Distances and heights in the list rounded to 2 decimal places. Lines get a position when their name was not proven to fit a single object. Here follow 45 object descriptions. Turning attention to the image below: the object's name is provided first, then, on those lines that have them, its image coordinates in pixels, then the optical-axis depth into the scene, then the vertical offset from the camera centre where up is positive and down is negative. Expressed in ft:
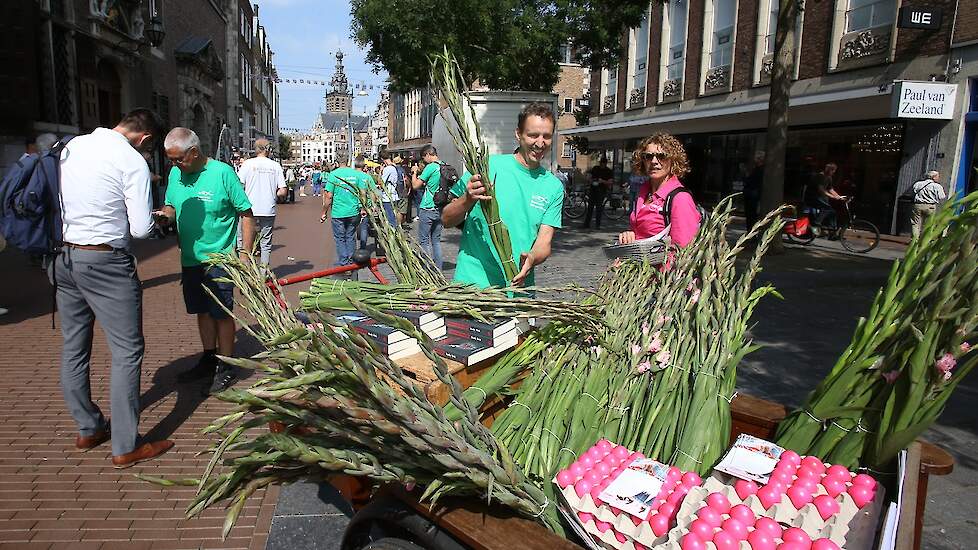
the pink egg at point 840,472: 5.44 -2.48
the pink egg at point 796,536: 4.66 -2.61
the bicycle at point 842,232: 41.32 -2.96
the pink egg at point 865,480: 5.26 -2.47
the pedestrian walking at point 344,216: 26.18 -1.65
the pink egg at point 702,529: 4.66 -2.57
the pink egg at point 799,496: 5.17 -2.56
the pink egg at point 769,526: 4.76 -2.60
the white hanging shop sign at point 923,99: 42.27 +6.24
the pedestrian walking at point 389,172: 37.84 +0.35
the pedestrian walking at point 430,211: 29.86 -1.58
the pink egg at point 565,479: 5.43 -2.58
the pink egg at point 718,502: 4.99 -2.54
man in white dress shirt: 10.88 -1.66
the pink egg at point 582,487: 5.21 -2.55
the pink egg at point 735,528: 4.70 -2.58
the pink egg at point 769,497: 5.23 -2.59
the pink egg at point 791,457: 5.70 -2.48
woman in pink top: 12.13 -0.18
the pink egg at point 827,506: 5.10 -2.60
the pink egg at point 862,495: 5.16 -2.53
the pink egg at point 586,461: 5.61 -2.51
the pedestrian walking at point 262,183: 27.14 -0.38
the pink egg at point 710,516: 4.77 -2.54
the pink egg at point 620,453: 5.79 -2.51
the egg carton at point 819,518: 4.92 -2.68
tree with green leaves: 45.98 +11.39
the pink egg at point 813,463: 5.59 -2.48
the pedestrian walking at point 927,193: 36.60 -0.12
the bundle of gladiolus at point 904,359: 5.22 -1.52
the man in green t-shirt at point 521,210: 9.10 -0.44
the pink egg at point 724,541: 4.57 -2.60
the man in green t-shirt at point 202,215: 14.43 -0.98
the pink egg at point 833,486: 5.28 -2.52
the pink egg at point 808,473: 5.46 -2.50
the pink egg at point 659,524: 4.90 -2.67
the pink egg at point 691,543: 4.53 -2.61
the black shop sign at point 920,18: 42.80 +11.94
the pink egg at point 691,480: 5.51 -2.61
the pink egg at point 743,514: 4.86 -2.57
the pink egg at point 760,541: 4.62 -2.62
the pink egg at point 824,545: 4.59 -2.63
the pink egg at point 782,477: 5.41 -2.51
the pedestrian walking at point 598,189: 51.83 -0.50
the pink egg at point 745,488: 5.34 -2.59
